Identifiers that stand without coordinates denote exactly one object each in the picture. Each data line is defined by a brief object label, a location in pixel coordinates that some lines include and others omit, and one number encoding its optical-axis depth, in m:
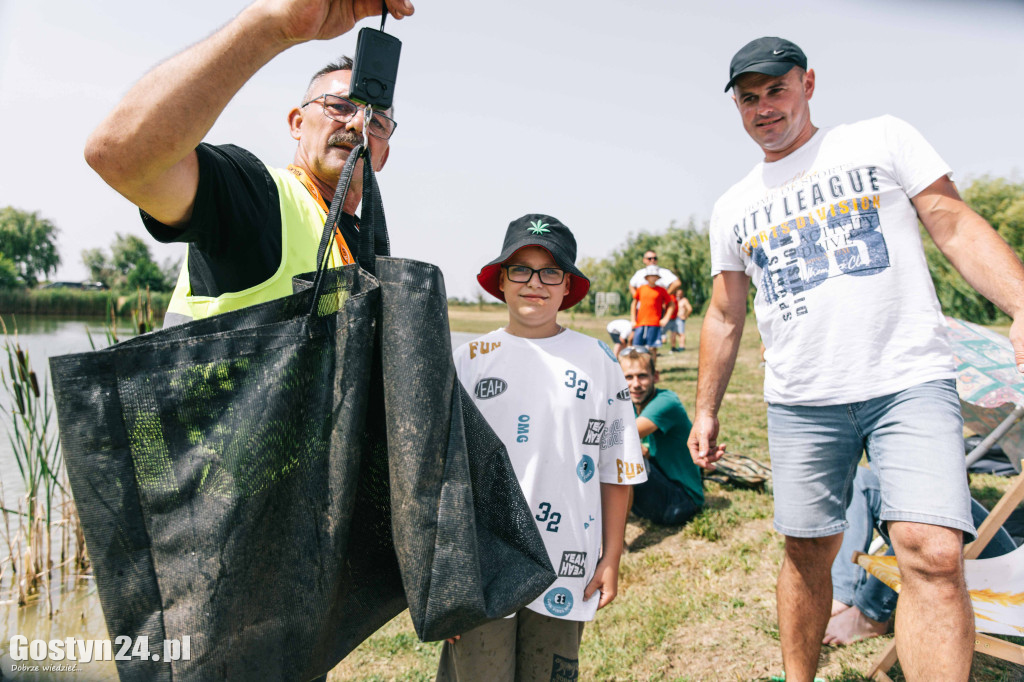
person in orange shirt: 10.45
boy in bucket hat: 1.94
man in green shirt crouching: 4.48
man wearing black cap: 1.97
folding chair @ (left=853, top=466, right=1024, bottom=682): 2.36
